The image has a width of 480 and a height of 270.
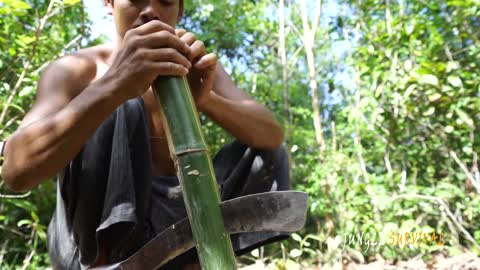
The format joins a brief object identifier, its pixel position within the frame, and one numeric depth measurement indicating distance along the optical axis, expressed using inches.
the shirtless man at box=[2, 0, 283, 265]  30.9
